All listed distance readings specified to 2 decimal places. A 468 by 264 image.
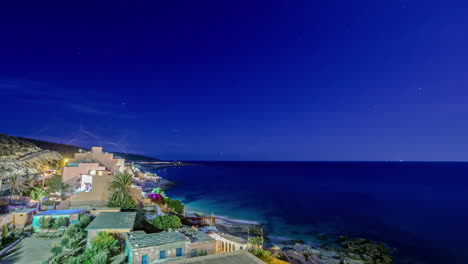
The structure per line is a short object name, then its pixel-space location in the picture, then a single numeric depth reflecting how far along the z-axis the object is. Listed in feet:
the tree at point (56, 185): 111.55
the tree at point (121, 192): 94.43
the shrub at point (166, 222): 76.43
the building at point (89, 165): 120.78
